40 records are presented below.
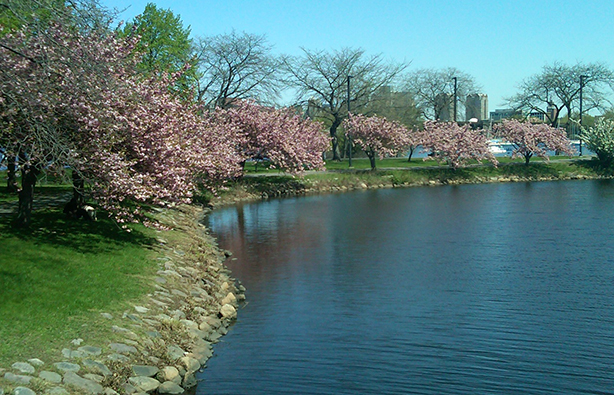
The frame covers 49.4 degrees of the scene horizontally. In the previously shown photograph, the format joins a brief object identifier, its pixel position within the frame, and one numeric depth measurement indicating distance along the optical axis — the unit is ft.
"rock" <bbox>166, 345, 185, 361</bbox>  37.44
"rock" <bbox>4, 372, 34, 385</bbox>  28.45
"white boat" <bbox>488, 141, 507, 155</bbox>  316.99
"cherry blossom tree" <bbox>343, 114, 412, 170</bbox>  182.60
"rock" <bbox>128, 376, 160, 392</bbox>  33.09
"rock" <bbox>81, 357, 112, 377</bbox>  32.17
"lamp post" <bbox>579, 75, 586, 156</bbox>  246.15
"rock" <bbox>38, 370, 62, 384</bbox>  29.78
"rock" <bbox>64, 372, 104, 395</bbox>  30.32
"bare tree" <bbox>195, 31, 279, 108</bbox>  167.84
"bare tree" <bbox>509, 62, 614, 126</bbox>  262.88
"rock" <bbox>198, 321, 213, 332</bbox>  43.81
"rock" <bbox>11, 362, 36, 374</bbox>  29.55
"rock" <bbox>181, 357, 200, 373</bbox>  36.99
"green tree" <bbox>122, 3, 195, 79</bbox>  140.67
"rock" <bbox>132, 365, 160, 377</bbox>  34.12
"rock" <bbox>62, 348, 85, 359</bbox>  32.40
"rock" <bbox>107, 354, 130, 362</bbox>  33.80
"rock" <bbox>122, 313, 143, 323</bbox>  39.45
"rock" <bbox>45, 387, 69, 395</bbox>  28.86
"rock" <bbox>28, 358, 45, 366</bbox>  30.51
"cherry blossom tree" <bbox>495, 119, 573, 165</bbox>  205.16
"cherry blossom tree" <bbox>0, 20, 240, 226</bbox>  41.86
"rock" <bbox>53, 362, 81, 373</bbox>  31.12
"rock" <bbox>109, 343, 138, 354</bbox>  34.91
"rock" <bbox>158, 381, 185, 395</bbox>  34.02
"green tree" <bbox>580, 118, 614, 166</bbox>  205.26
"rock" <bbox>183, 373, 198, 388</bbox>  35.46
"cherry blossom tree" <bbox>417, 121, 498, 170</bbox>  191.93
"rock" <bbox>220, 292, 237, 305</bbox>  51.26
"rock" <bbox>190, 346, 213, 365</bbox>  39.06
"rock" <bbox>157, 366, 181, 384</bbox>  34.78
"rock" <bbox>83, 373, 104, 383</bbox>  31.35
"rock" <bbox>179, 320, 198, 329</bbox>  43.03
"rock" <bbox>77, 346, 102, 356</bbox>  33.45
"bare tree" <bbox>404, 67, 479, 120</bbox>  268.21
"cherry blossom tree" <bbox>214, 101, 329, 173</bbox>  138.00
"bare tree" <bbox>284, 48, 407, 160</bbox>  208.44
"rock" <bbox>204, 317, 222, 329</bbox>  45.30
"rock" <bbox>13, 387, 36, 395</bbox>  27.60
